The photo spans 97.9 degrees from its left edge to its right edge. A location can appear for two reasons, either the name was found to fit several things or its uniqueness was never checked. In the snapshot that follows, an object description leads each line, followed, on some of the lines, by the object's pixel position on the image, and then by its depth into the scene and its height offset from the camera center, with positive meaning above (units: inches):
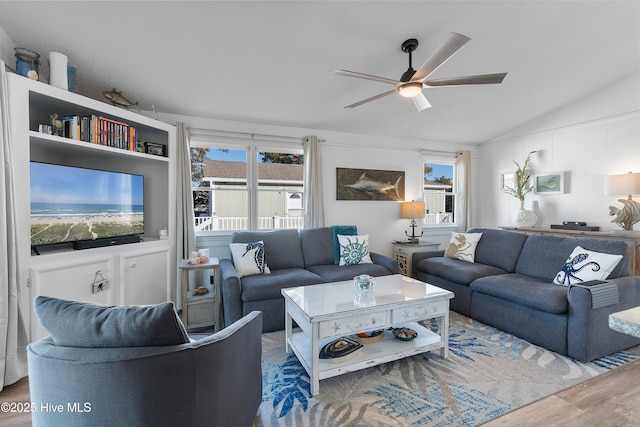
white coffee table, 70.3 -29.7
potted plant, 175.3 +12.5
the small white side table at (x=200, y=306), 104.2 -36.0
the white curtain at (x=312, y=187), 157.9 +13.3
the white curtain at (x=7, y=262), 70.6 -12.6
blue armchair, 35.1 -22.6
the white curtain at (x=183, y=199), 130.5 +5.9
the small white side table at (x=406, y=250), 164.4 -24.2
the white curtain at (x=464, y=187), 204.8 +16.4
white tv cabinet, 77.9 -0.7
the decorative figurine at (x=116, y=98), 105.4 +43.9
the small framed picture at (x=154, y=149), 121.0 +27.7
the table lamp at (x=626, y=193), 133.2 +7.2
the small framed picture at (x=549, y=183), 169.2 +16.2
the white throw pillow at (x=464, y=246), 140.0 -19.1
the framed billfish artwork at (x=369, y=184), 172.7 +16.6
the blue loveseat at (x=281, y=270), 102.1 -26.8
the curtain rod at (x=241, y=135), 142.0 +40.8
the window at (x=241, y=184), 149.6 +15.1
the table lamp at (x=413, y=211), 174.9 -0.8
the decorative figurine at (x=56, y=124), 91.6 +29.1
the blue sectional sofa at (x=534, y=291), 83.4 -29.1
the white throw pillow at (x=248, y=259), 116.0 -20.2
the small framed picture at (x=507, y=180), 193.1 +20.1
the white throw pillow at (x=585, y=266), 90.5 -19.7
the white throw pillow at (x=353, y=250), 137.3 -20.0
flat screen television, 86.0 +2.2
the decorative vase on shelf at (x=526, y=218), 175.0 -5.7
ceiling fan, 70.1 +40.2
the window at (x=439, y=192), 205.2 +13.0
